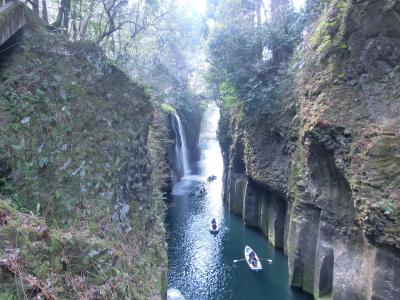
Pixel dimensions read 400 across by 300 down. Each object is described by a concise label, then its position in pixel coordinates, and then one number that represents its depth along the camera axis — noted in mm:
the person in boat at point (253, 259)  19784
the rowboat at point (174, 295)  15623
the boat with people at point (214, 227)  25288
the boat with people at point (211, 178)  42800
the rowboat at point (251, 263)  19531
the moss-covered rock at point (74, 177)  6227
